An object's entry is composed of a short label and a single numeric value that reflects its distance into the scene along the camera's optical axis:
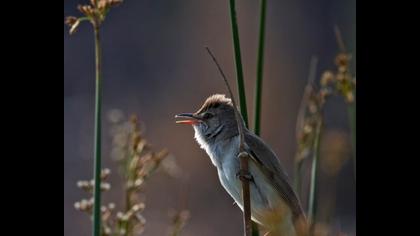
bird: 7.79
